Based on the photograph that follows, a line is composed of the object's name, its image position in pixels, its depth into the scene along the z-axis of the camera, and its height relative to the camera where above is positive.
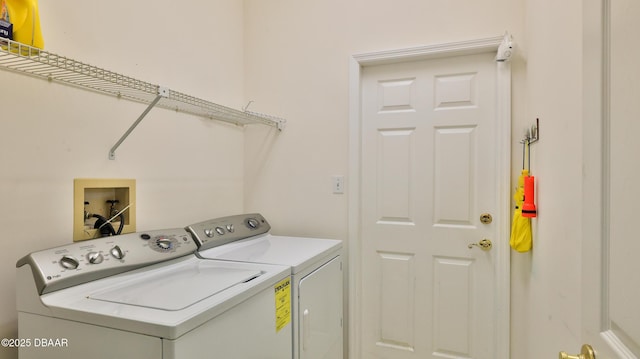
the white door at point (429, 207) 1.99 -0.17
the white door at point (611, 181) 0.52 +0.00
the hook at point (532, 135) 1.53 +0.21
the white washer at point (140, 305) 0.89 -0.37
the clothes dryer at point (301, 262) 1.49 -0.40
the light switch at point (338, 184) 2.22 -0.04
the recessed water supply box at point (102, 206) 1.36 -0.13
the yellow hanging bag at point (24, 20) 1.06 +0.48
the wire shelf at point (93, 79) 1.03 +0.37
